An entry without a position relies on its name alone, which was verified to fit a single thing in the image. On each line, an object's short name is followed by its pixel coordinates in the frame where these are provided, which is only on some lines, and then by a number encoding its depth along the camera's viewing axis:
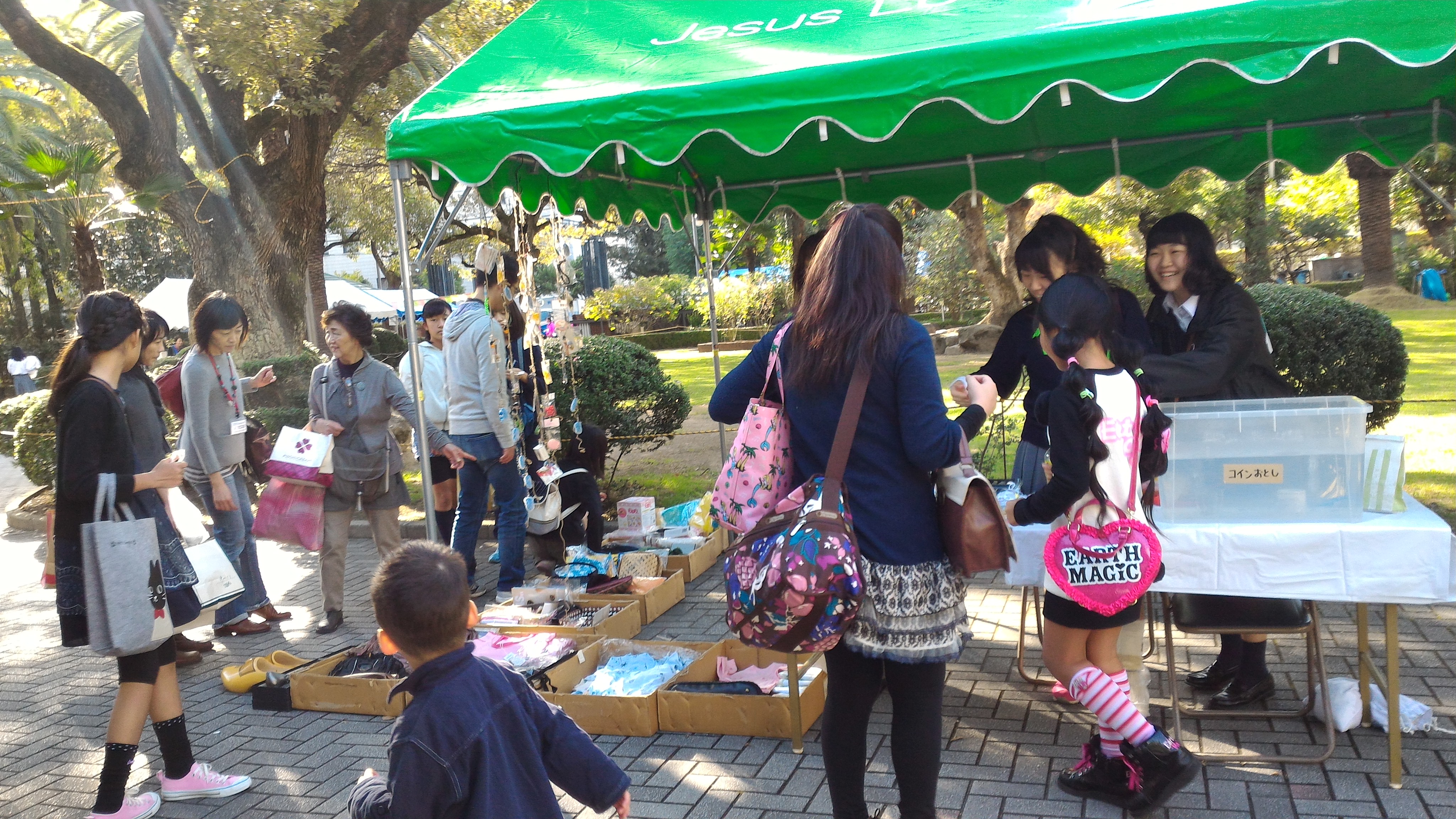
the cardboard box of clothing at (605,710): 3.93
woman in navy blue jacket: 2.38
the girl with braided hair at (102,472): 3.23
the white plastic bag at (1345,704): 3.46
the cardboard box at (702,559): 6.14
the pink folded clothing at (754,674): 4.07
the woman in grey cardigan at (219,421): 4.96
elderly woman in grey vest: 5.42
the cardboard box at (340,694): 4.34
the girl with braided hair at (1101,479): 2.75
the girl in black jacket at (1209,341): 3.51
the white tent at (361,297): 27.36
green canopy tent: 3.46
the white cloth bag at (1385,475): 3.16
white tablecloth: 3.05
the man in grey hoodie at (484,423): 5.47
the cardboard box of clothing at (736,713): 3.83
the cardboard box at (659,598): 5.30
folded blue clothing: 4.21
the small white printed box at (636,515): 6.54
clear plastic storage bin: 3.15
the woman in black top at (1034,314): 3.50
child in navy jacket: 1.81
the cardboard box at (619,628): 4.75
